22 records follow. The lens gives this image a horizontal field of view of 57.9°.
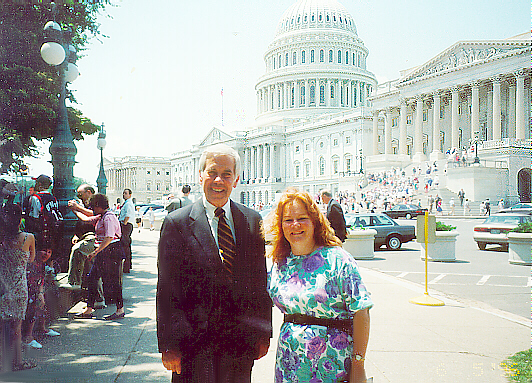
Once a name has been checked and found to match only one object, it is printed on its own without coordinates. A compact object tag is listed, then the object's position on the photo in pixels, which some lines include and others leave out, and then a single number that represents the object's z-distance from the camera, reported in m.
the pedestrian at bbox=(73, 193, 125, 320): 7.22
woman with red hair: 2.93
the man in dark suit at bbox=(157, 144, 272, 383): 3.00
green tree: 12.66
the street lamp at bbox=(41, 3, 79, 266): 9.02
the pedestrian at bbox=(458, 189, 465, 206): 40.74
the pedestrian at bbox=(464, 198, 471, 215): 39.16
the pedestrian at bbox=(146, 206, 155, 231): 34.88
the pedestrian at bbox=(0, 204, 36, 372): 5.08
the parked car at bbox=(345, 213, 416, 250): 19.47
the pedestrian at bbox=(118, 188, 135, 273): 10.18
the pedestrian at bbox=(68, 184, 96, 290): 7.68
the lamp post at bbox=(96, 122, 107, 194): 19.30
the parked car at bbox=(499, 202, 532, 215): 34.62
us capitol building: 48.59
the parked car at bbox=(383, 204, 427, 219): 39.12
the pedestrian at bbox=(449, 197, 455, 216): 39.28
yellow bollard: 8.65
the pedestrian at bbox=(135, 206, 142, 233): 35.72
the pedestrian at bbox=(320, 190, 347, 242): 9.77
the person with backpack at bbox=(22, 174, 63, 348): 8.77
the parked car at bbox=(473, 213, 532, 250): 17.98
